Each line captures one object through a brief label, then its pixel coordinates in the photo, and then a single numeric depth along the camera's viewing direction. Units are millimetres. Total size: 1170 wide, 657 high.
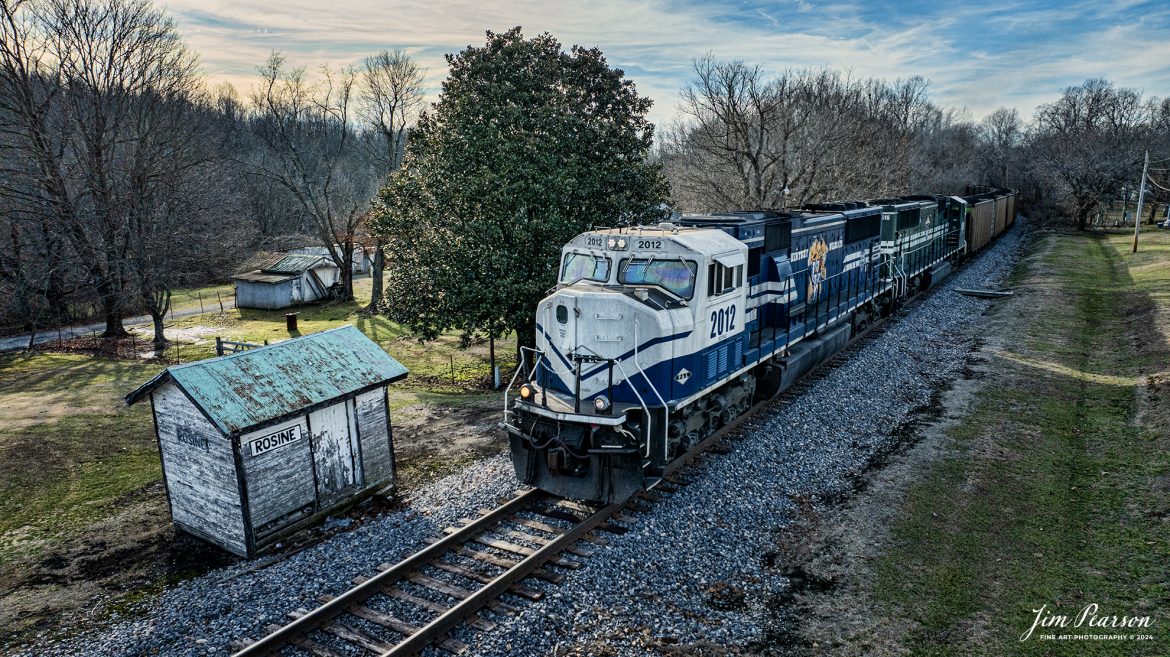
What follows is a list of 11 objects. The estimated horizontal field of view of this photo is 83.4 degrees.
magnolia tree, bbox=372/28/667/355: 17844
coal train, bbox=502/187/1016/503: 9742
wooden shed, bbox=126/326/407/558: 9242
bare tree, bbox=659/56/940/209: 33719
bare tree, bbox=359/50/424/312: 40250
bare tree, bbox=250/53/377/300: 38812
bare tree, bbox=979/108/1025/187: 87569
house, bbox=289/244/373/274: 51588
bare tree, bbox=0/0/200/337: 27016
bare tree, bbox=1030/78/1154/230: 54094
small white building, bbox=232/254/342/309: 38031
